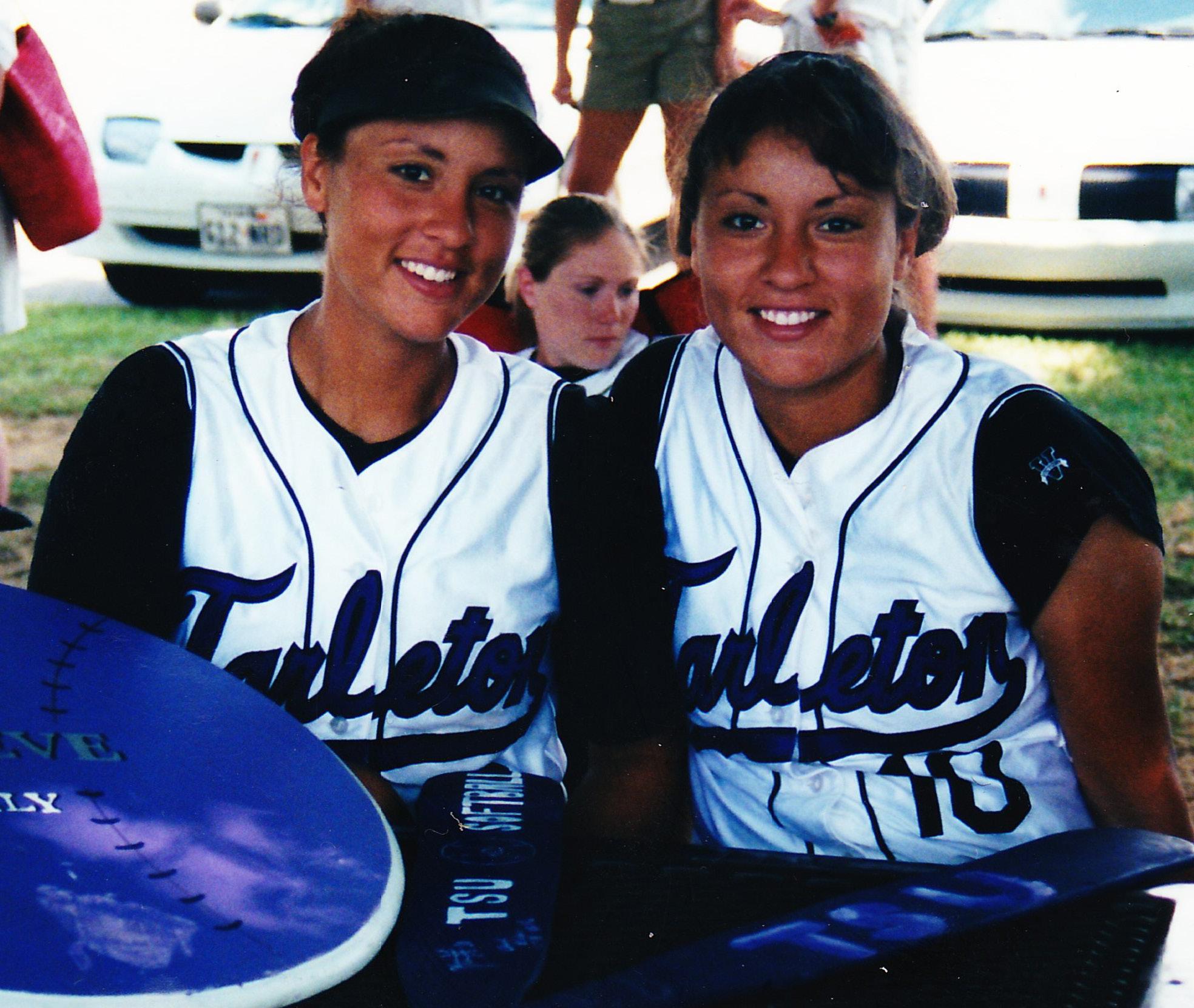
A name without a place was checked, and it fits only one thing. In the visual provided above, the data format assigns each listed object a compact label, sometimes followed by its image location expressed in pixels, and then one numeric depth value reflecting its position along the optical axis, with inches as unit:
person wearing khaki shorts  148.3
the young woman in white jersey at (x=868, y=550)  65.6
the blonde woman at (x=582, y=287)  124.6
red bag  92.4
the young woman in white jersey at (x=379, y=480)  68.9
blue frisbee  40.9
